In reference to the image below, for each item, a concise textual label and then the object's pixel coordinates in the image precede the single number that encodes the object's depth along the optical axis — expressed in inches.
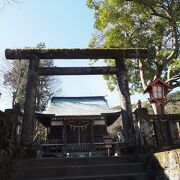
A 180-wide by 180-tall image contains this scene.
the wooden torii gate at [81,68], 286.8
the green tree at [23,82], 699.6
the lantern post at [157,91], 233.8
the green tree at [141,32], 437.6
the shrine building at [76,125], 536.3
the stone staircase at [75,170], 183.9
